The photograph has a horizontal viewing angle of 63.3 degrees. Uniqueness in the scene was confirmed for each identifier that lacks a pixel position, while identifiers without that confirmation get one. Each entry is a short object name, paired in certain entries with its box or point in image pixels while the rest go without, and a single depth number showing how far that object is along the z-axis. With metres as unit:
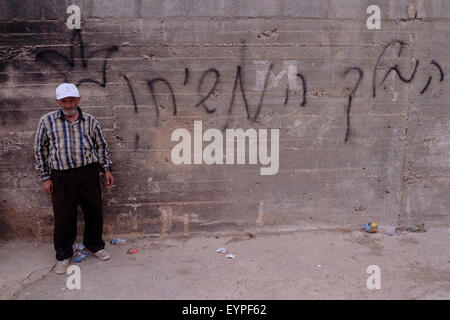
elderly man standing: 3.33
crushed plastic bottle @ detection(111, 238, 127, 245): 3.97
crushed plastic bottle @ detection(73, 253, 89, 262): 3.61
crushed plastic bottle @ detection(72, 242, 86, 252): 3.80
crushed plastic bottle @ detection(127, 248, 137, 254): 3.78
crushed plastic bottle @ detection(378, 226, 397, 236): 4.20
